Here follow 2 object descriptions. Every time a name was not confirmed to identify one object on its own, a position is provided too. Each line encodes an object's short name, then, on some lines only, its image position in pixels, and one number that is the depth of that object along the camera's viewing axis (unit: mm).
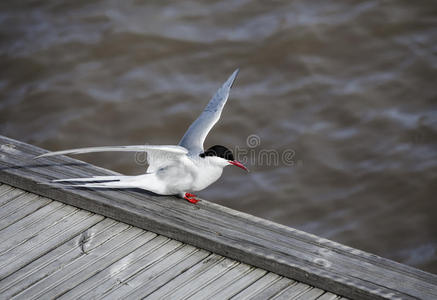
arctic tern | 7625
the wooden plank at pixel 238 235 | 6102
